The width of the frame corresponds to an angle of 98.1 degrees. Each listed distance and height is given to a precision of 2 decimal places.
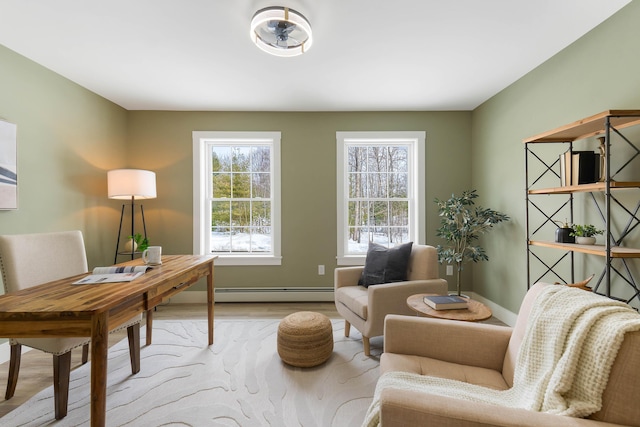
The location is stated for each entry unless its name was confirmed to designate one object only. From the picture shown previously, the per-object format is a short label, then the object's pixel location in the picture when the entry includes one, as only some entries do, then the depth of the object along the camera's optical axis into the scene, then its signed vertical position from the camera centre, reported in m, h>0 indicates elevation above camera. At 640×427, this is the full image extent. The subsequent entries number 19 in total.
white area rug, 1.62 -1.18
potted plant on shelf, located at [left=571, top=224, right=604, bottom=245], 1.93 -0.15
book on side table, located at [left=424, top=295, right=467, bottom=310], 1.80 -0.59
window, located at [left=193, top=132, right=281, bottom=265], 3.80 +0.22
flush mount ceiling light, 1.79 +1.27
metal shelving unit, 1.62 +0.11
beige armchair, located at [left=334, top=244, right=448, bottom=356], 2.19 -0.68
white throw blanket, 0.84 -0.50
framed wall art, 2.22 +0.40
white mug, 2.11 -0.32
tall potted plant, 3.02 -0.15
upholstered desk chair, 1.58 -0.38
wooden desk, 1.13 -0.42
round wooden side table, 1.68 -0.63
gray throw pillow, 2.55 -0.48
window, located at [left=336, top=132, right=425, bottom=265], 3.80 +0.27
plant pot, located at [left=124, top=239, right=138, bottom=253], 3.16 -0.37
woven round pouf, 2.08 -0.97
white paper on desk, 1.59 -0.38
